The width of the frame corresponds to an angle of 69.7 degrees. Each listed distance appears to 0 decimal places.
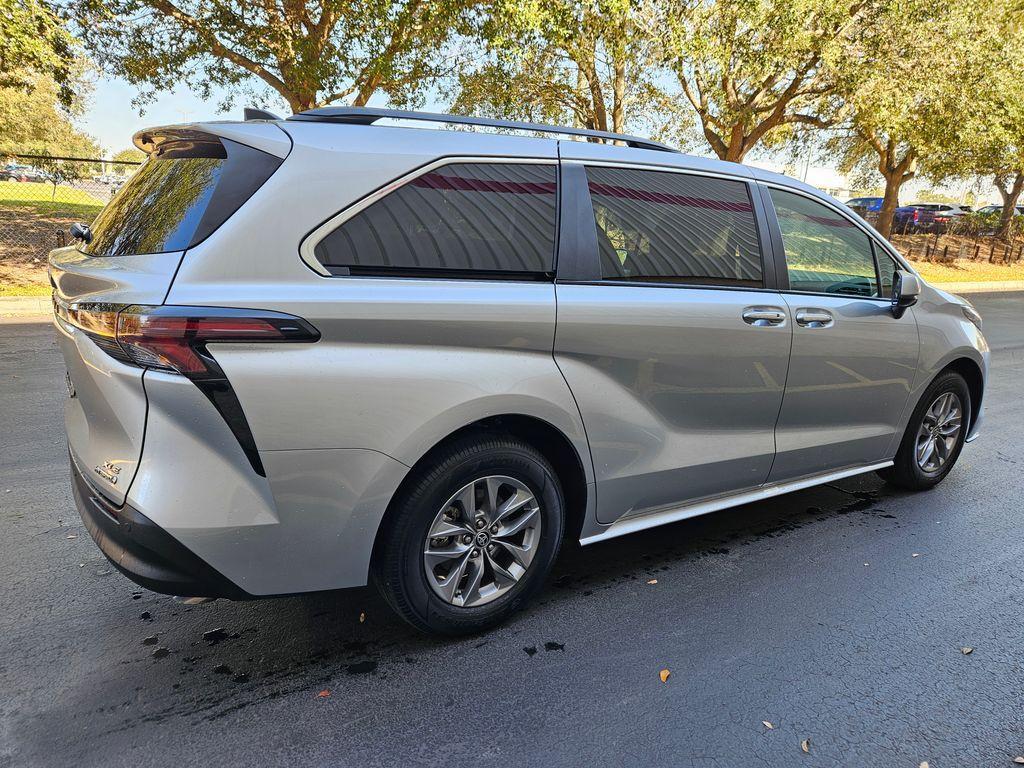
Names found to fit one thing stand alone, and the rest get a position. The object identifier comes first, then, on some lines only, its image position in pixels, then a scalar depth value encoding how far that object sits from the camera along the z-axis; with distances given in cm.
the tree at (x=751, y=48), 1359
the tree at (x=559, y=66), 1193
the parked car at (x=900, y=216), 3397
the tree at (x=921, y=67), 1523
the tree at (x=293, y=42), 1321
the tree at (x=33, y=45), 961
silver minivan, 218
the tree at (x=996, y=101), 1694
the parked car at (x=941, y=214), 3195
